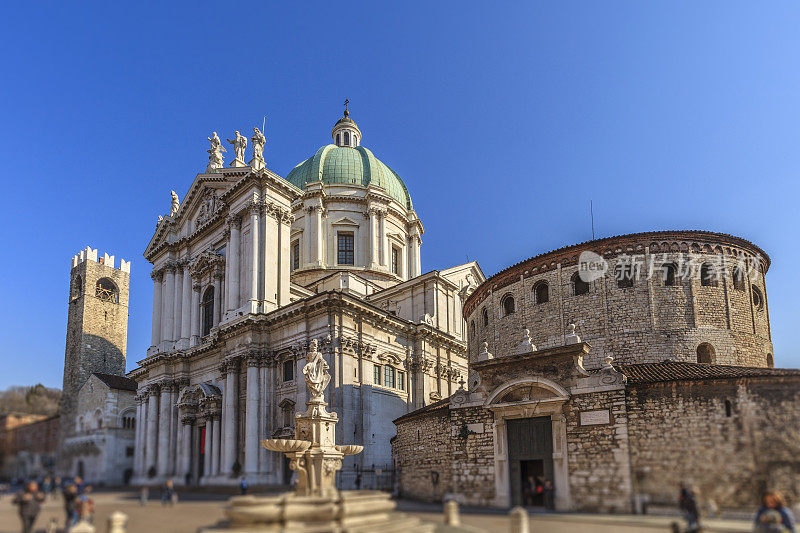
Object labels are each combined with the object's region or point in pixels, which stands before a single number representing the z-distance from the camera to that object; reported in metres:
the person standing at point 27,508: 13.87
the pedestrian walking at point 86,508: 14.02
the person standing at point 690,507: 14.87
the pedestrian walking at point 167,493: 19.85
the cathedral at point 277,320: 34.19
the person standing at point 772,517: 12.26
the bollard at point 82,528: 12.94
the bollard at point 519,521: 13.79
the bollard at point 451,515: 15.42
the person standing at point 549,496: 21.59
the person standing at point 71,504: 14.23
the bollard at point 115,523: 12.59
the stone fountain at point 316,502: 14.00
